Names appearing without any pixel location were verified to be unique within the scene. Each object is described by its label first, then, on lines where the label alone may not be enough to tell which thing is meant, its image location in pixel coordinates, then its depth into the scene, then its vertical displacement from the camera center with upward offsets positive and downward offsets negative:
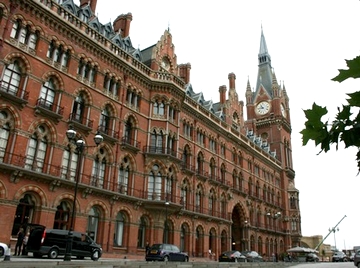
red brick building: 22.17 +8.86
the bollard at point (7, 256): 14.32 -0.34
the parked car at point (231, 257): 31.72 +0.02
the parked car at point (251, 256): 35.76 +0.17
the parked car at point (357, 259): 23.40 +0.22
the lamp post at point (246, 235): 44.09 +2.72
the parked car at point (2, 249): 16.27 -0.09
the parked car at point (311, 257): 52.39 +0.47
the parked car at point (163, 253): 23.41 +0.06
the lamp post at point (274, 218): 53.33 +6.12
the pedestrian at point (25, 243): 18.51 +0.26
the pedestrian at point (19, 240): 18.80 +0.38
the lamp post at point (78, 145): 14.84 +4.73
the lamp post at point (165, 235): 31.51 +1.66
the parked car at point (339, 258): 53.47 +0.57
